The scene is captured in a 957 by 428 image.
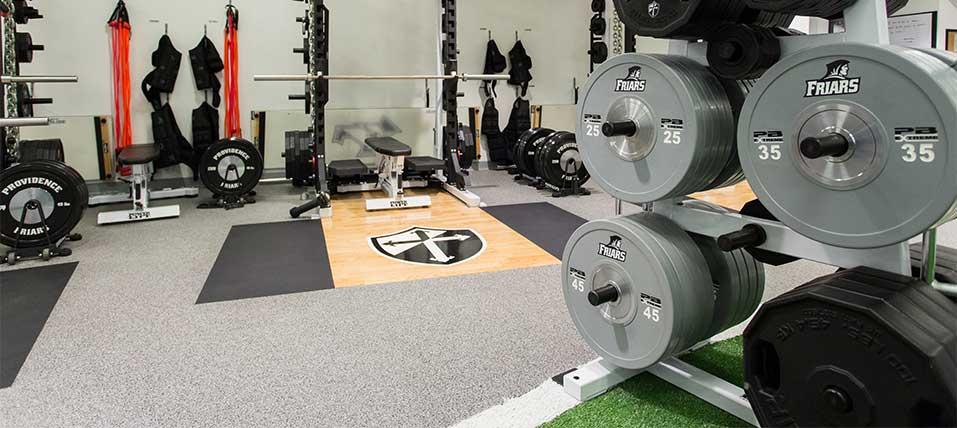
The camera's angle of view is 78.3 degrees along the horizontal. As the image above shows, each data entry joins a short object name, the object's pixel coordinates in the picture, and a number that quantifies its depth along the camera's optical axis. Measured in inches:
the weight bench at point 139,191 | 176.9
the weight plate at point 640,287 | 66.9
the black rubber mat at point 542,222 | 157.9
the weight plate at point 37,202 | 139.3
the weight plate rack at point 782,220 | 46.5
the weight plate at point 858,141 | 46.4
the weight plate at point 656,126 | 63.7
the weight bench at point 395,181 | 197.8
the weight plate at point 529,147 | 233.8
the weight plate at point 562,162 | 215.3
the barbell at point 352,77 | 183.9
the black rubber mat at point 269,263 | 122.0
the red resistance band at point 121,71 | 215.3
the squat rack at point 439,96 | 193.3
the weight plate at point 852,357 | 44.1
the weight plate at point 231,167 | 194.1
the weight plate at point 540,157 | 218.1
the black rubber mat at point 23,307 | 90.7
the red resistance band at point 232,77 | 230.1
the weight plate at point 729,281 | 73.8
